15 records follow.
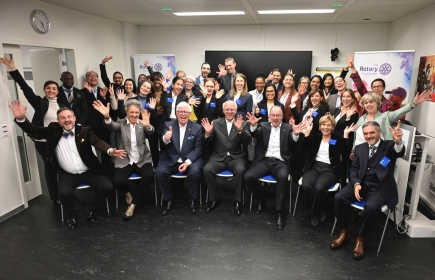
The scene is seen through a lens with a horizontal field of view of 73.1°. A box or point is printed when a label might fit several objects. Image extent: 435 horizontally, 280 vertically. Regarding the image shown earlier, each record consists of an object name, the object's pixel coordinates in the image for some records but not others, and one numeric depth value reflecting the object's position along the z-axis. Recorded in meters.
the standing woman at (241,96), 4.64
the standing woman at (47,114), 3.99
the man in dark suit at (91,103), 4.78
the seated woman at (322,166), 3.56
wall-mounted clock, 4.27
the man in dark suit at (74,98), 4.48
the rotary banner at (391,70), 5.18
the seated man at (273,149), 3.81
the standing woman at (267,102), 4.54
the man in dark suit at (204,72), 5.40
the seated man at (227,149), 3.95
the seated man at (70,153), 3.63
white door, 4.28
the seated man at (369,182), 3.05
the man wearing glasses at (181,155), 4.00
